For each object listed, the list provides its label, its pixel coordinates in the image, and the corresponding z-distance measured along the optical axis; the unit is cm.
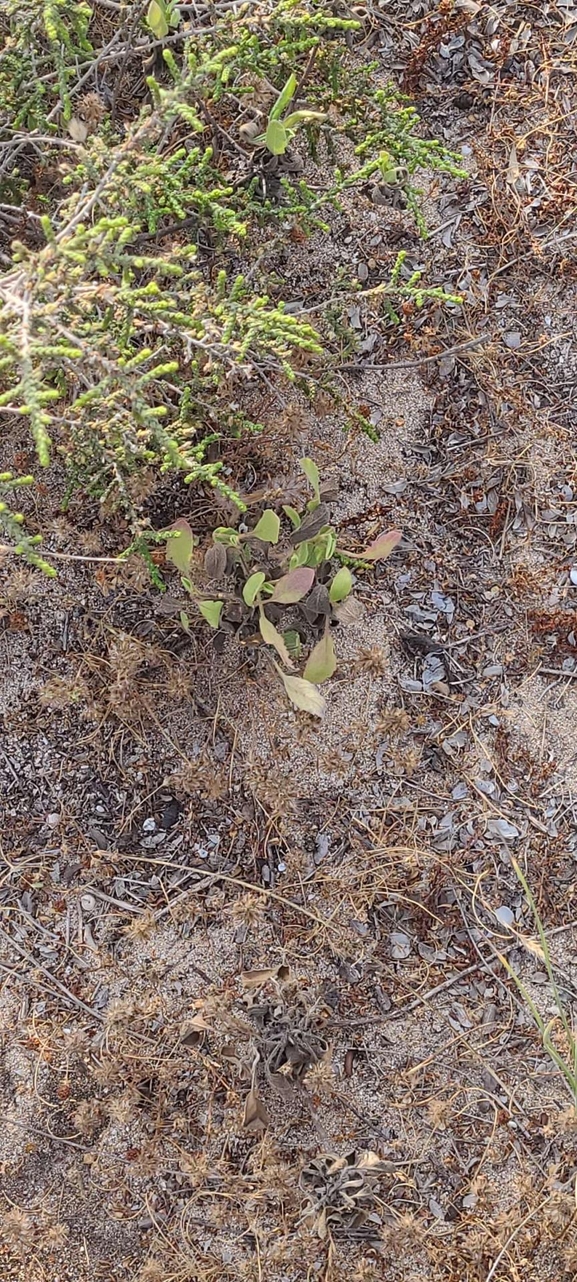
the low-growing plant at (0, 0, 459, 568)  160
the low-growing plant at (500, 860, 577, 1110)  222
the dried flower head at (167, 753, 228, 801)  236
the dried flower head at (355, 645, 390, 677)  239
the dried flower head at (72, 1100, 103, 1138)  230
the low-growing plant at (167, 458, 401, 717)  213
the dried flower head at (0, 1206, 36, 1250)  232
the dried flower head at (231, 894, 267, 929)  234
